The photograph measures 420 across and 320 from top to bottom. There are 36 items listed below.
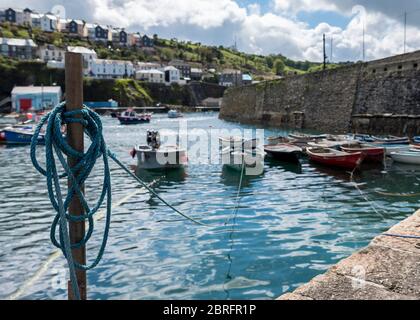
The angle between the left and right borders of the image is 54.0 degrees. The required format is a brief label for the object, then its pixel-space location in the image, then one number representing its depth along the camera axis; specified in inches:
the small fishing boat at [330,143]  840.9
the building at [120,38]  6574.8
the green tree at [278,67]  6984.7
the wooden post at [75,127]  156.6
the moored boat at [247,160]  701.9
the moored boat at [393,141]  847.7
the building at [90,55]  4621.1
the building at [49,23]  6197.3
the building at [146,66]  5265.8
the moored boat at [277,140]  974.0
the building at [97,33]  6373.0
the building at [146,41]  6702.8
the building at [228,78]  5177.2
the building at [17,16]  6013.8
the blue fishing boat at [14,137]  1250.0
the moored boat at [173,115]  3102.9
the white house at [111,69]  4667.8
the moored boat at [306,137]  977.7
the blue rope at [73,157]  149.7
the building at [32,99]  3341.5
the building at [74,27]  6250.0
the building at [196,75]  5649.6
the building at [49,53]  4795.8
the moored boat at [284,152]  781.9
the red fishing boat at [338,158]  682.5
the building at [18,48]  4648.1
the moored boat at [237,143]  815.1
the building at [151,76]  4834.9
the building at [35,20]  6176.2
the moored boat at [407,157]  733.9
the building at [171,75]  4948.3
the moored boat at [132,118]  2300.7
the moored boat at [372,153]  754.8
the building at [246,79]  5157.5
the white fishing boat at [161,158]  714.2
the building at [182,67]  5649.6
